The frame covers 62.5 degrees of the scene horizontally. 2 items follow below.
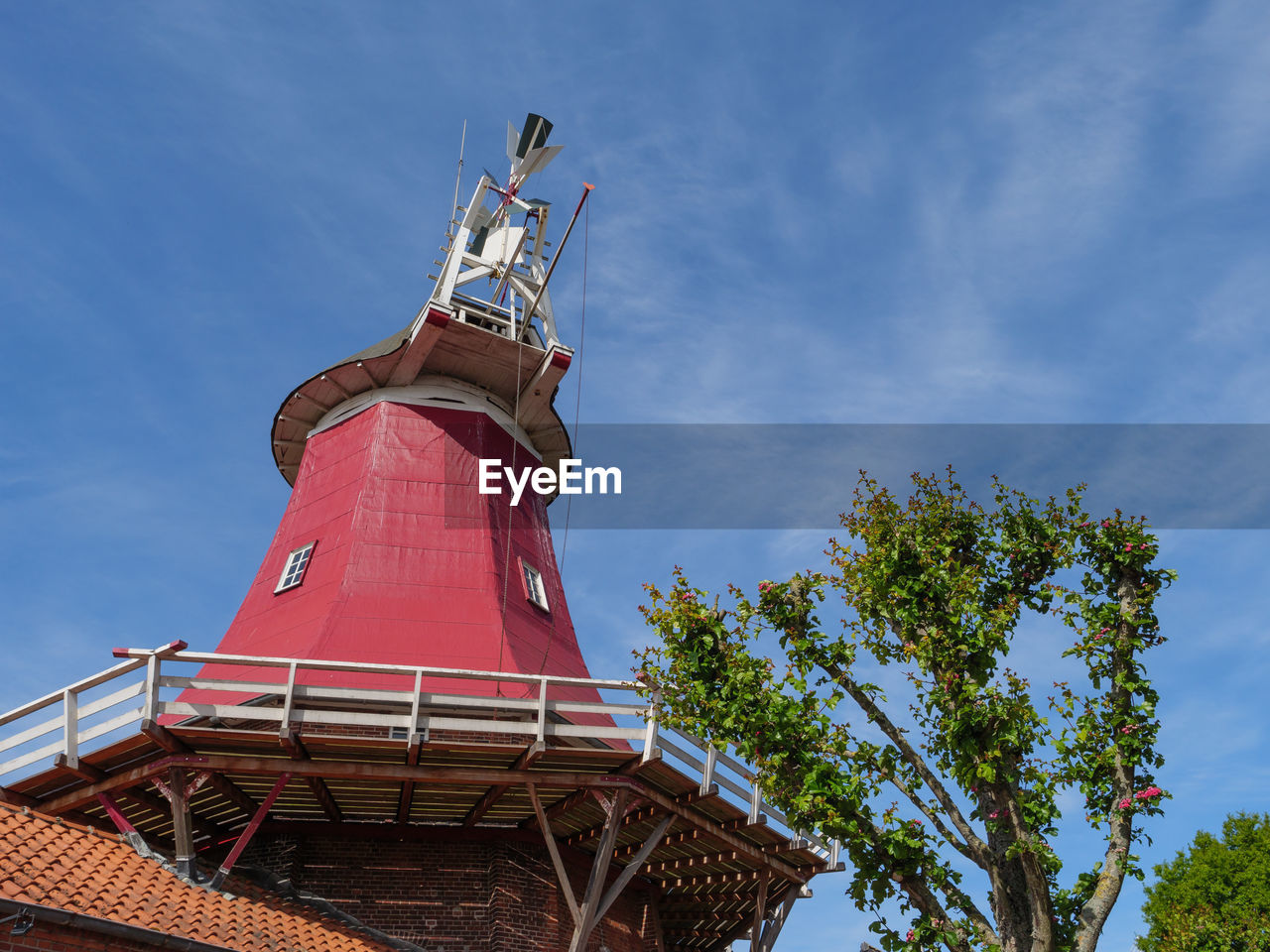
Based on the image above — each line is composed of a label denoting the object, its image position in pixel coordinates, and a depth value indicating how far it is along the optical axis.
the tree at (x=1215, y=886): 23.88
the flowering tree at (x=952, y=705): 8.91
